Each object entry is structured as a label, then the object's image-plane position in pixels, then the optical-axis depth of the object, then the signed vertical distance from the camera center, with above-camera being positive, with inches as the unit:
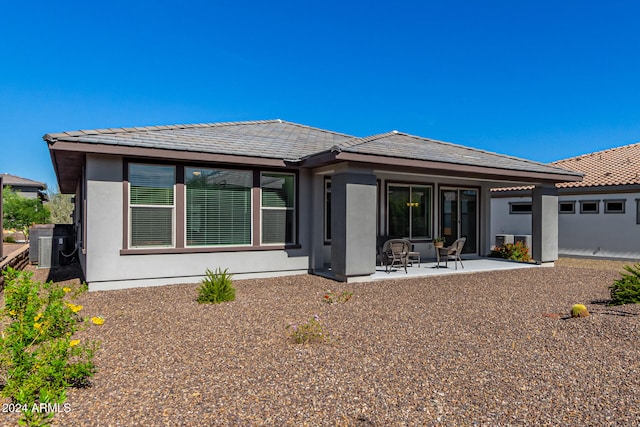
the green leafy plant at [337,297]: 273.9 -60.3
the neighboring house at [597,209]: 581.0 +13.8
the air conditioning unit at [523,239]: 631.5 -37.0
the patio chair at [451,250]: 423.5 -38.2
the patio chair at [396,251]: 406.9 -37.6
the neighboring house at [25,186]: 1129.4 +84.9
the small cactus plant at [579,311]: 231.5 -56.7
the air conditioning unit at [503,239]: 645.3 -38.5
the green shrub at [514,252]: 537.0 -50.9
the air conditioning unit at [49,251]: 476.4 -45.9
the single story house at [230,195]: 321.1 +18.4
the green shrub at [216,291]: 272.2 -54.7
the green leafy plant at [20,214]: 869.8 +0.2
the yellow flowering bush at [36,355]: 111.0 -46.9
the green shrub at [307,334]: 187.0 -58.4
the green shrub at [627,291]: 254.7 -49.3
